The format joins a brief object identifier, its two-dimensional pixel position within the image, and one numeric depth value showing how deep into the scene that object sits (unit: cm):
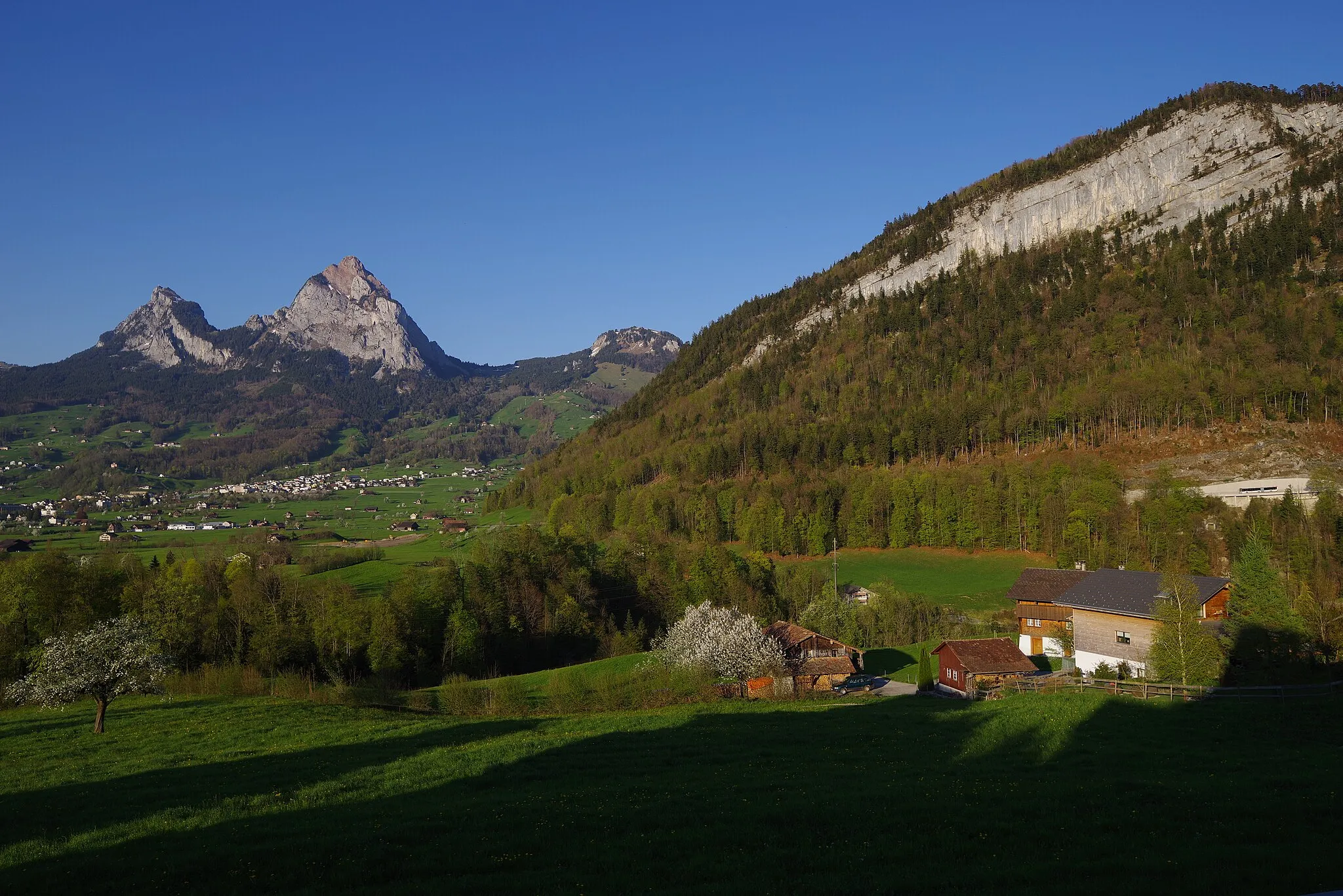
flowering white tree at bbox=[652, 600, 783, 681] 4975
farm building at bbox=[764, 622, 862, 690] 5241
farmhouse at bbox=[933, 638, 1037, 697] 4832
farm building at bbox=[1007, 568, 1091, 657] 6191
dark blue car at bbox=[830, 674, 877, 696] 5279
